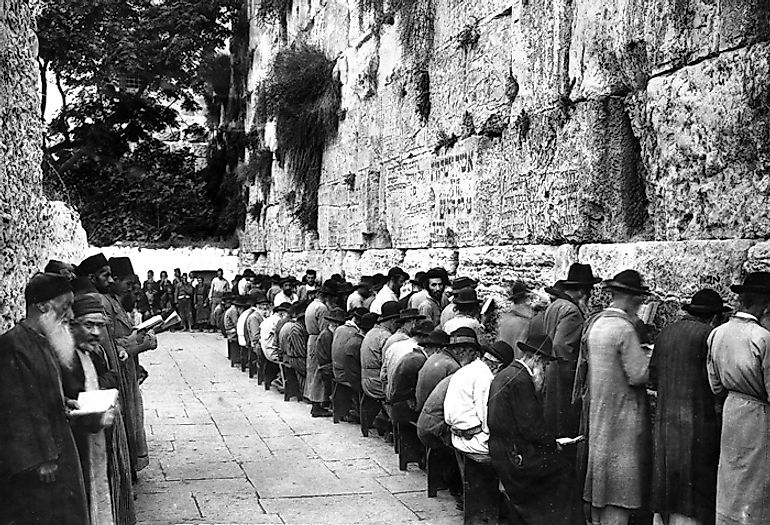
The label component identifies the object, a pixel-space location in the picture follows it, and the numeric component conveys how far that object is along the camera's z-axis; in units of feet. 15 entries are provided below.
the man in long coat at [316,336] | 35.45
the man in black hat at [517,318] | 26.63
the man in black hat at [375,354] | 29.89
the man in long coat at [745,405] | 15.53
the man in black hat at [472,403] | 20.03
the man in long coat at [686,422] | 17.37
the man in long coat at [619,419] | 18.92
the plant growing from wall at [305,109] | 59.98
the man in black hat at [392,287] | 38.06
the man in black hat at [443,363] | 22.29
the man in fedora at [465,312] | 27.05
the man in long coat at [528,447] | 18.20
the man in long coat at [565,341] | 22.85
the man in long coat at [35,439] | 13.14
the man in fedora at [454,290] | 30.98
